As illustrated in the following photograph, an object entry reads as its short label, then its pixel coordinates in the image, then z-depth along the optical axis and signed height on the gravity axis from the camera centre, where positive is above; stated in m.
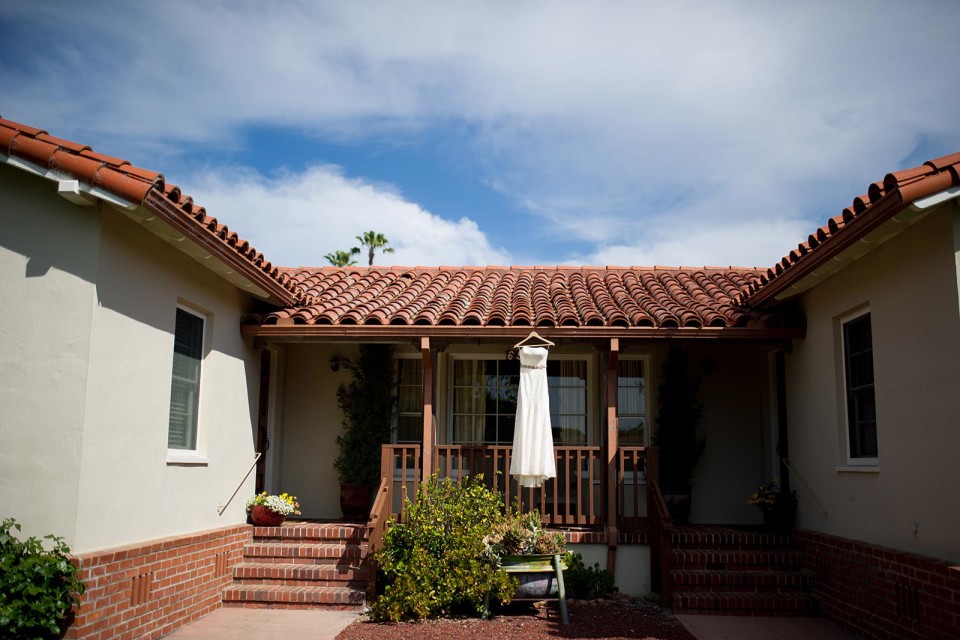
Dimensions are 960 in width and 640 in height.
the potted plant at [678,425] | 10.51 +0.09
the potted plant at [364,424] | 10.47 +0.06
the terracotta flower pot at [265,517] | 9.11 -1.10
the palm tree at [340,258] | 32.34 +7.45
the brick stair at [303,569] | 8.23 -1.62
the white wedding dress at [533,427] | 8.44 +0.03
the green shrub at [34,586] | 5.13 -1.15
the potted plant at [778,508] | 8.93 -0.91
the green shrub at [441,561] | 7.61 -1.38
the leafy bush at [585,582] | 8.45 -1.72
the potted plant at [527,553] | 7.82 -1.30
